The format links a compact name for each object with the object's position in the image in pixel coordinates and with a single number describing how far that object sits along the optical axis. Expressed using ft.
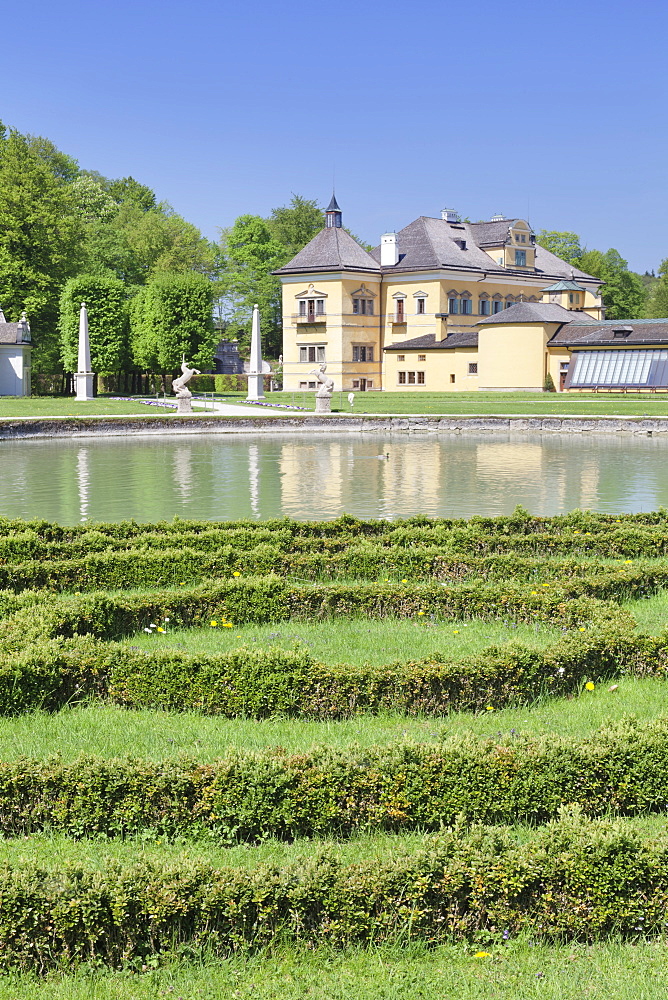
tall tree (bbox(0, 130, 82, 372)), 187.62
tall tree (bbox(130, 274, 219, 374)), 198.49
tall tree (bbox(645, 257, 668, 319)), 300.40
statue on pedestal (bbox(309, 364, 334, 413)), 151.02
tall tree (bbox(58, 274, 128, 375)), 190.70
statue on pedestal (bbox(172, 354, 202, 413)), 148.87
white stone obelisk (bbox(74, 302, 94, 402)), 168.14
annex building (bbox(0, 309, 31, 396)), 179.83
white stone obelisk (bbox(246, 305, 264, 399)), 176.86
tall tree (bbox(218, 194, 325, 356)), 270.05
